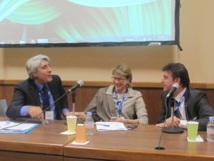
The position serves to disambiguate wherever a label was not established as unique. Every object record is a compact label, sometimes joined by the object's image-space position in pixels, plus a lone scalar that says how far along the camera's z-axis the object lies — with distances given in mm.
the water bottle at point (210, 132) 1930
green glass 1951
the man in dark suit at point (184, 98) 2518
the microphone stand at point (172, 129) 2156
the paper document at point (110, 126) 2260
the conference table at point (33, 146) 1860
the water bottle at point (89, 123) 2247
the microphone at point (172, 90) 2084
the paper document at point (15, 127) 2205
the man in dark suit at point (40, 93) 2726
